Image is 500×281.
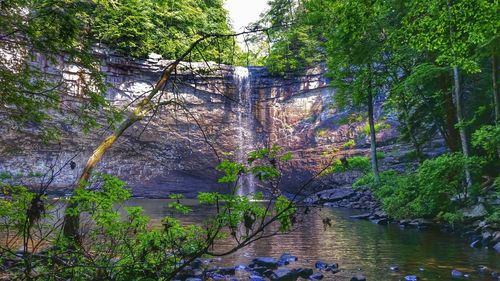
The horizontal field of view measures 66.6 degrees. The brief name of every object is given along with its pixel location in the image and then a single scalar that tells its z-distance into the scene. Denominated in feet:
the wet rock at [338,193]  80.12
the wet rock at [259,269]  24.89
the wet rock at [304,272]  23.73
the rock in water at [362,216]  55.67
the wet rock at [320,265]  25.84
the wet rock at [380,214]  54.24
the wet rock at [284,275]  23.06
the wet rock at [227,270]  24.37
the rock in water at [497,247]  29.87
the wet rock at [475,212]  37.19
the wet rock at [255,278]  22.99
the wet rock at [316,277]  23.28
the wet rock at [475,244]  31.98
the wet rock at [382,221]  49.70
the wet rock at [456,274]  23.04
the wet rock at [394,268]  25.00
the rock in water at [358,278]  22.34
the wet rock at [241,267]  25.70
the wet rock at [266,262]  26.16
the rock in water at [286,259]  27.14
